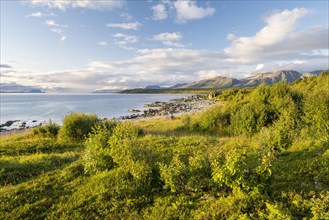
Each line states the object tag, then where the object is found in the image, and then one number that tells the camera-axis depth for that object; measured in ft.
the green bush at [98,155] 36.52
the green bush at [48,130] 77.10
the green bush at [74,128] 69.21
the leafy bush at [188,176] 27.37
